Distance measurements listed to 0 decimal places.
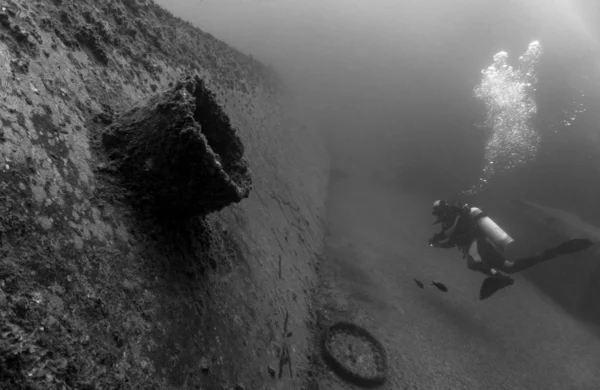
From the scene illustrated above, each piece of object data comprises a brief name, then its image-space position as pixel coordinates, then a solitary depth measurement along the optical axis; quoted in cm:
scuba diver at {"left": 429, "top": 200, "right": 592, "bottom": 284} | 769
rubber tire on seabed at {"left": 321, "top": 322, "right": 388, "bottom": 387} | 439
